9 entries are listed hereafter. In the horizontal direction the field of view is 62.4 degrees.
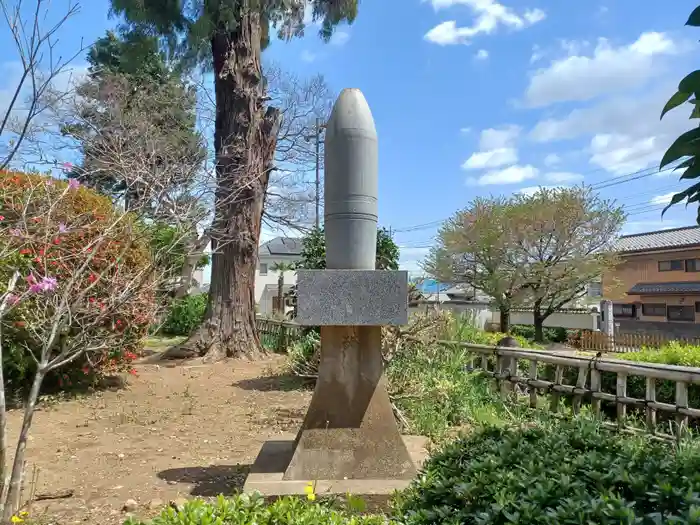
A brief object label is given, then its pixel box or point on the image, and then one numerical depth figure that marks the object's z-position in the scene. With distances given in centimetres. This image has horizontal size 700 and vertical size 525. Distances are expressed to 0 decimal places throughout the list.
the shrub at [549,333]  2441
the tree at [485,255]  2252
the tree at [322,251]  870
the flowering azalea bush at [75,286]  466
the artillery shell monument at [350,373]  370
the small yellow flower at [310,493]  263
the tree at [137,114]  1053
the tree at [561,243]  2175
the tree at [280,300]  1999
